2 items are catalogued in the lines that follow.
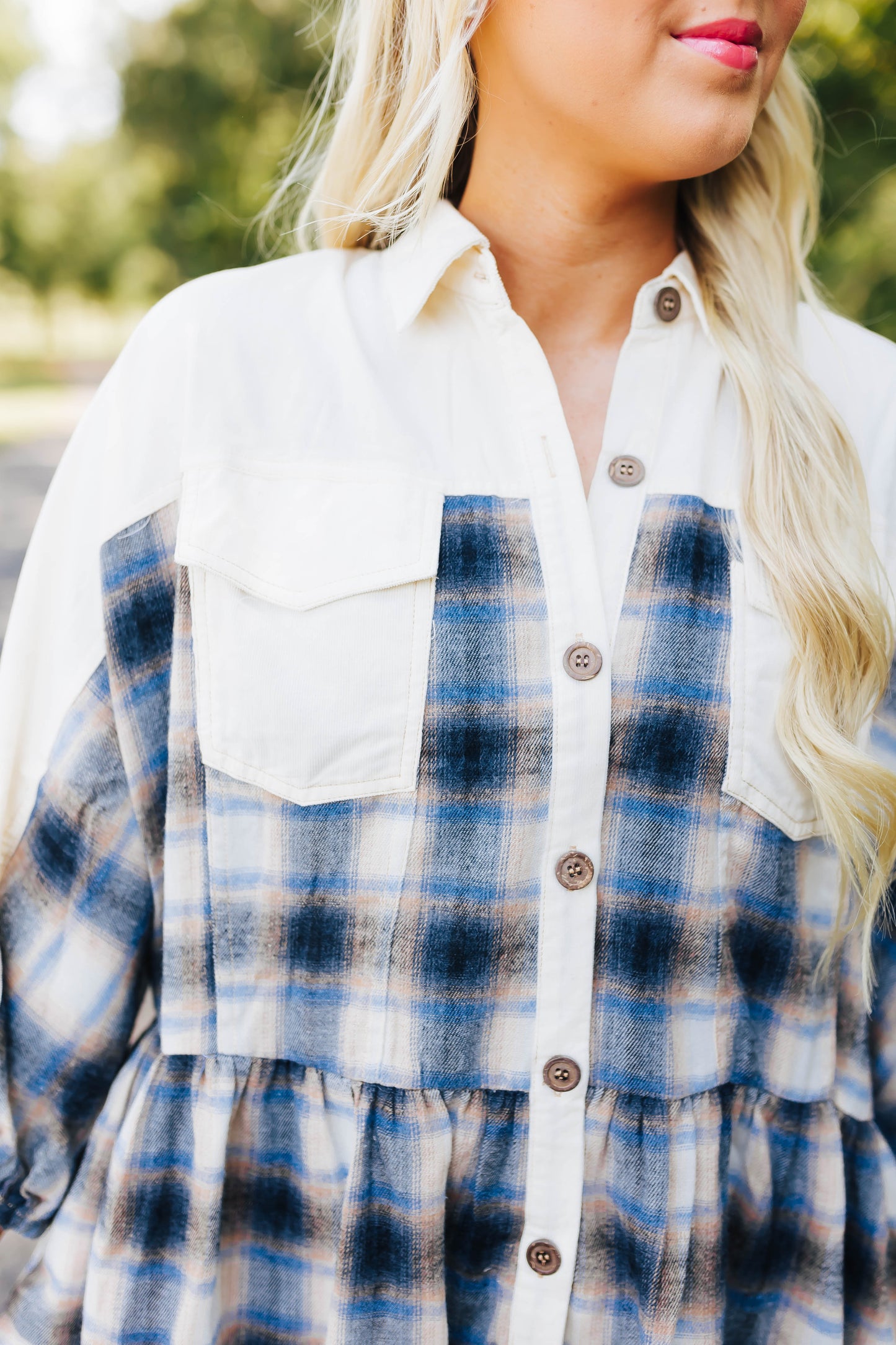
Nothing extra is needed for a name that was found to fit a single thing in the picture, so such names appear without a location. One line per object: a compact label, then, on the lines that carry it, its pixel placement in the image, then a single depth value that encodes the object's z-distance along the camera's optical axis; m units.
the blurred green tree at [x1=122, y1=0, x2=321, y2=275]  5.70
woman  1.17
